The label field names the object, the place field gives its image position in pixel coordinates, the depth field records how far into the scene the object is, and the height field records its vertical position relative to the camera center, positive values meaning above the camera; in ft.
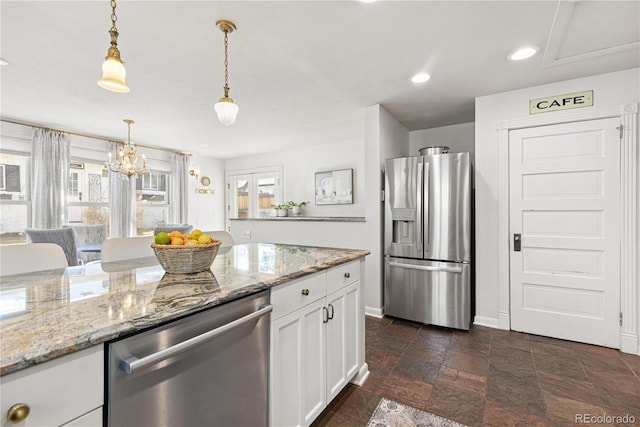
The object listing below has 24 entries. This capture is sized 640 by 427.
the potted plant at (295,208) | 17.26 +0.35
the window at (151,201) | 17.42 +0.81
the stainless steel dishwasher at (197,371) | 2.40 -1.60
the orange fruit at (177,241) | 4.30 -0.42
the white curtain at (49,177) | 12.98 +1.72
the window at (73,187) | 14.73 +1.40
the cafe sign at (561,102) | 8.22 +3.33
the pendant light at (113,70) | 4.47 +2.28
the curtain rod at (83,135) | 12.55 +4.08
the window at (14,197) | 12.58 +0.74
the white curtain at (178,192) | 18.67 +1.43
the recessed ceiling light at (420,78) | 8.35 +4.05
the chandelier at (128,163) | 12.94 +2.34
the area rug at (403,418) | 5.11 -3.78
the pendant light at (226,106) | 6.03 +2.31
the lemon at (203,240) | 4.44 -0.42
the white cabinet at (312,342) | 4.12 -2.18
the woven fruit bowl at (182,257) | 4.05 -0.62
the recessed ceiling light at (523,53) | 6.92 +3.99
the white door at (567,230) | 7.97 -0.50
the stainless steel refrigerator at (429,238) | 9.16 -0.84
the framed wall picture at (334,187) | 16.71 +1.60
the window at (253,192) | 19.95 +1.56
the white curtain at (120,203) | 15.83 +0.59
